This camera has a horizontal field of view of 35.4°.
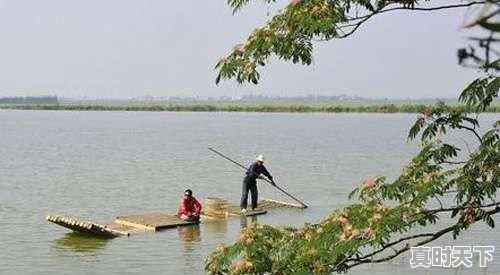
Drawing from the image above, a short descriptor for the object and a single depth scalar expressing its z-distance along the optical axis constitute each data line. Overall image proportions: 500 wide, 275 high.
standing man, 19.70
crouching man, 18.33
